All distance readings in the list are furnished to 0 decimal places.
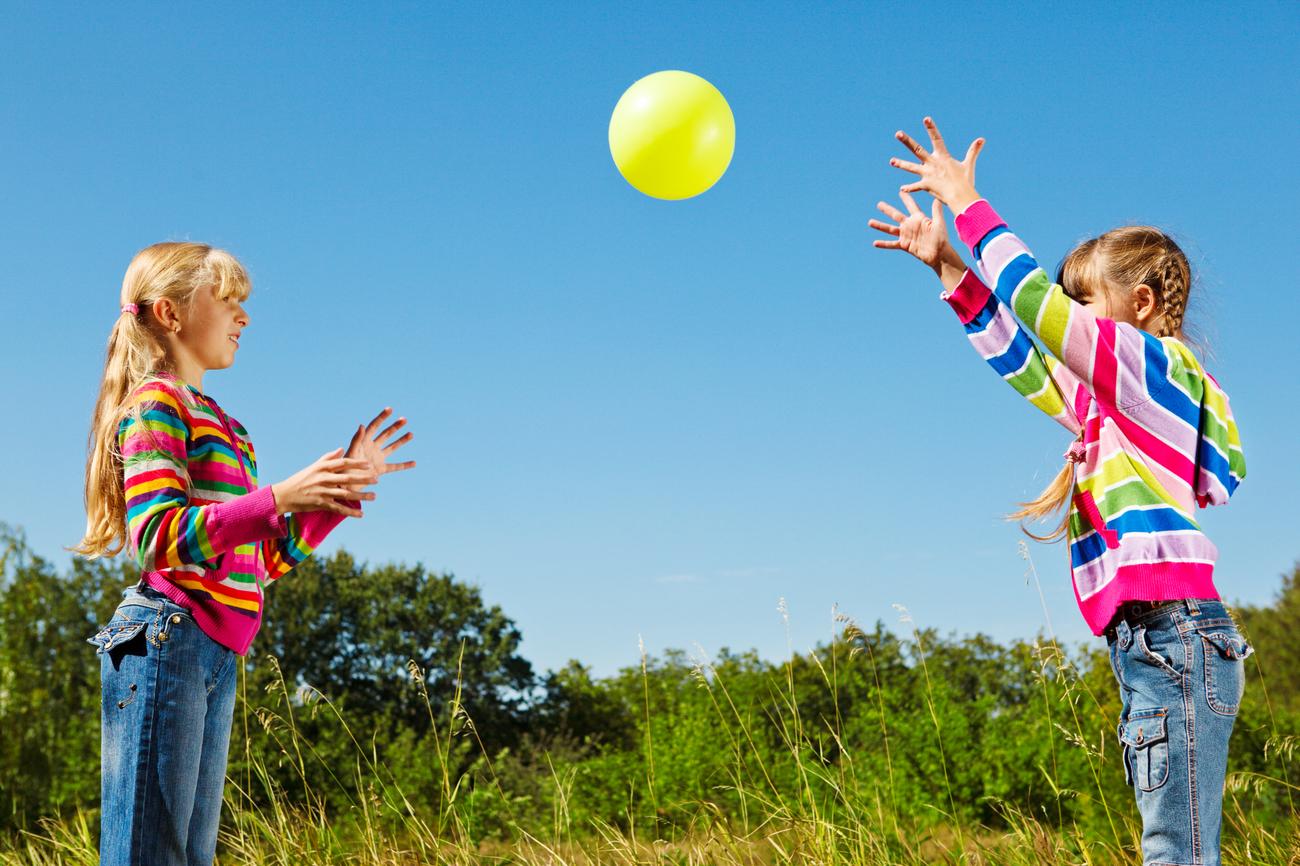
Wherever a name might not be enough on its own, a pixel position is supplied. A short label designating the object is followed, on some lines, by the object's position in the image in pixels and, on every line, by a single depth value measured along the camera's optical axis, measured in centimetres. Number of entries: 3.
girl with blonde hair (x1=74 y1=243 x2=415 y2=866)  252
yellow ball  392
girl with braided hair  236
